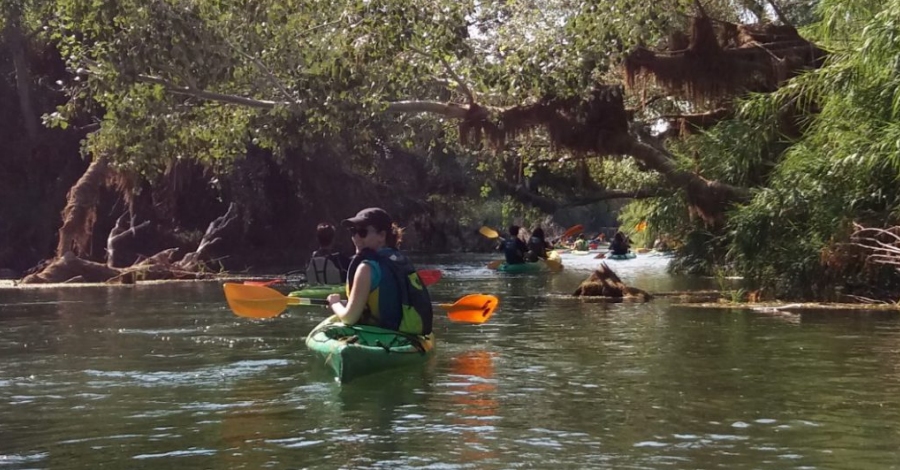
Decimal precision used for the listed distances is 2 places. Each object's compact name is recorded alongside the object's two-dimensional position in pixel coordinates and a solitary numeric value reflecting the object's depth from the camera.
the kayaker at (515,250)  28.31
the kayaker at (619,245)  37.59
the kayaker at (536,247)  28.94
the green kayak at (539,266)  28.30
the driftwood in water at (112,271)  26.69
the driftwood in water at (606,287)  19.04
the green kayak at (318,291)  14.88
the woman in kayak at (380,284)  10.02
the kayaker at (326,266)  15.94
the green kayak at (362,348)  9.76
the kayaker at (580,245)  52.09
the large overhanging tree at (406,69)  17.95
